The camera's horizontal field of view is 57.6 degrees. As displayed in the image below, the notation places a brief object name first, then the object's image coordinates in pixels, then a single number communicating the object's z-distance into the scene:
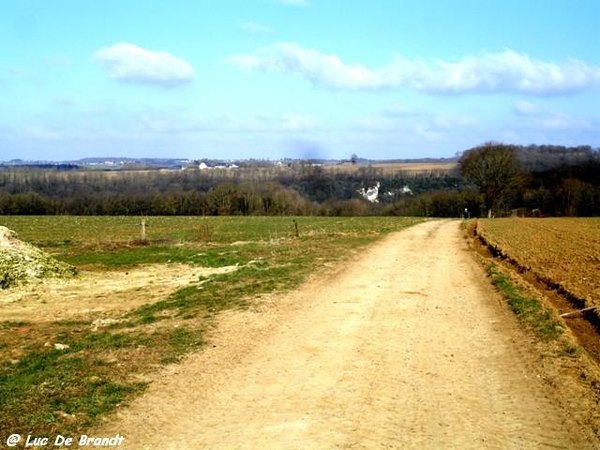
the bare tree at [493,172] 74.56
